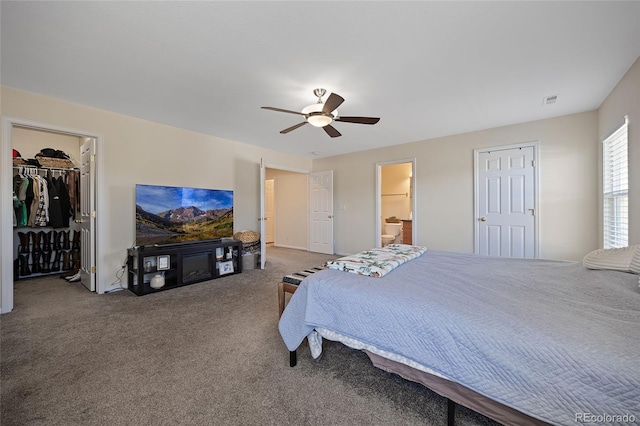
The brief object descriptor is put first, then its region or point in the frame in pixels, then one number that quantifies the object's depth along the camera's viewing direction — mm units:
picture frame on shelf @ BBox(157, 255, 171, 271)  3396
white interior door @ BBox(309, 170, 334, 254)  5930
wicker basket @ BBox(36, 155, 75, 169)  3938
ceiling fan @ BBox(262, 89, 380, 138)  2485
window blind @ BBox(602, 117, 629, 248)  2559
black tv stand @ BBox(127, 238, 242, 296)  3277
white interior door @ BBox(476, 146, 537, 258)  3738
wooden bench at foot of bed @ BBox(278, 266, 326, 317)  2035
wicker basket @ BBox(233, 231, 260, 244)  4473
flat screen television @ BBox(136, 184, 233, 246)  3439
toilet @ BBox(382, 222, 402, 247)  6020
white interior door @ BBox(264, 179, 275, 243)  7432
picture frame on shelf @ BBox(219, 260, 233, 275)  4060
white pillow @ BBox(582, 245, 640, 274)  1602
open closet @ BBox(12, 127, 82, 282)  3787
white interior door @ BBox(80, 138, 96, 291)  3246
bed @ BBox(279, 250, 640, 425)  863
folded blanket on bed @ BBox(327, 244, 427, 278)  1790
